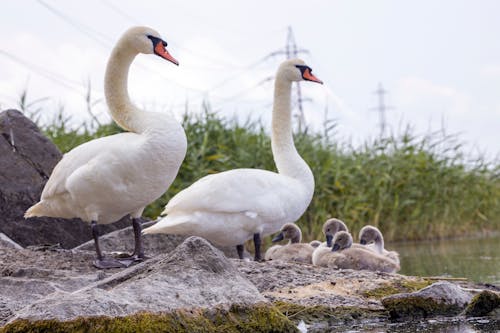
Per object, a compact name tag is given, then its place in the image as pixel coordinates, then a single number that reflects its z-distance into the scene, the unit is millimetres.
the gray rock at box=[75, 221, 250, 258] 15875
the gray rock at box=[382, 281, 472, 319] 10709
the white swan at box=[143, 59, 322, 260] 13505
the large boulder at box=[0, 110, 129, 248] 17543
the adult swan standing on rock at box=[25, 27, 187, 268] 12261
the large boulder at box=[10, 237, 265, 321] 8239
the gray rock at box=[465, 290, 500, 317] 10686
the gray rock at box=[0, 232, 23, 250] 14246
